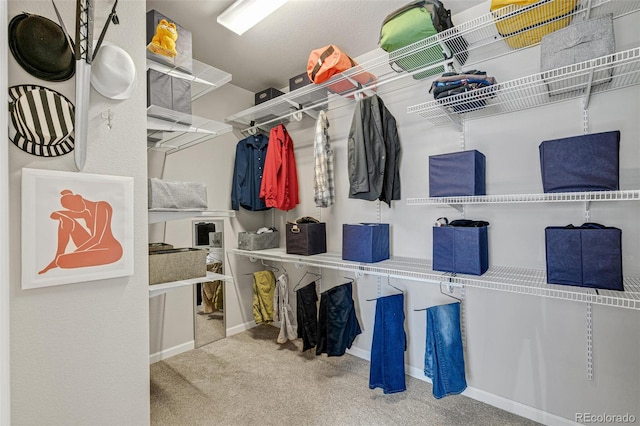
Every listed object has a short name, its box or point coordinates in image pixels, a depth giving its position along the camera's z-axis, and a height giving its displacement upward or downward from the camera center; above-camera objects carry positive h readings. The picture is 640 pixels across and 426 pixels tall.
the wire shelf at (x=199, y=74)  1.75 +0.90
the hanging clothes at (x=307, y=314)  2.55 -0.88
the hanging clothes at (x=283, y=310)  2.80 -0.93
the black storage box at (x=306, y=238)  2.53 -0.20
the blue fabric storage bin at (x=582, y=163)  1.34 +0.23
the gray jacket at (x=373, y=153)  2.20 +0.47
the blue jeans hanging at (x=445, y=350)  1.80 -0.86
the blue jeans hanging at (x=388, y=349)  2.01 -0.94
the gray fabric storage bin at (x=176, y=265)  1.74 -0.29
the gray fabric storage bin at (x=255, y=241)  2.94 -0.25
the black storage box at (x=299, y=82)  2.53 +1.18
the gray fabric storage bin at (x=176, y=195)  1.59 +0.13
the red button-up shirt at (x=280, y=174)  2.88 +0.42
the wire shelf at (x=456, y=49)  1.52 +1.05
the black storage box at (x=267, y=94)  2.91 +1.22
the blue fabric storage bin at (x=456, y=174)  1.72 +0.24
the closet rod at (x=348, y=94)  1.97 +0.99
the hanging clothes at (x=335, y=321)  2.40 -0.87
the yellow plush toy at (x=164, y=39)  1.64 +1.01
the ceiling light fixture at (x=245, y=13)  1.88 +1.35
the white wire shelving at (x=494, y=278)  1.28 -0.36
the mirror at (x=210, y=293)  2.84 -0.76
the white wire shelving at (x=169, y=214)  1.63 +0.02
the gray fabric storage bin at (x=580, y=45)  1.31 +0.78
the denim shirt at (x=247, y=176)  3.06 +0.42
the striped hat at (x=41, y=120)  1.04 +0.37
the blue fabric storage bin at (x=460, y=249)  1.68 -0.21
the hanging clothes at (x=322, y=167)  2.52 +0.42
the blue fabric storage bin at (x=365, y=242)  2.15 -0.21
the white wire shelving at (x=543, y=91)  1.36 +0.67
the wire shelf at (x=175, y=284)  1.64 -0.40
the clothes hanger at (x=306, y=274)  2.91 -0.60
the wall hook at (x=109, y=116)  1.25 +0.43
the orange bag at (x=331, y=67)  2.17 +1.11
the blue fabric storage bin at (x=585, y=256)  1.31 -0.21
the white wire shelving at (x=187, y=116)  1.75 +0.62
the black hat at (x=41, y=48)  1.05 +0.64
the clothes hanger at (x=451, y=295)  2.08 -0.59
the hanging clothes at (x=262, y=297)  3.05 -0.85
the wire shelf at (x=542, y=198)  1.30 +0.08
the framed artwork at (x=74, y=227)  1.06 -0.03
